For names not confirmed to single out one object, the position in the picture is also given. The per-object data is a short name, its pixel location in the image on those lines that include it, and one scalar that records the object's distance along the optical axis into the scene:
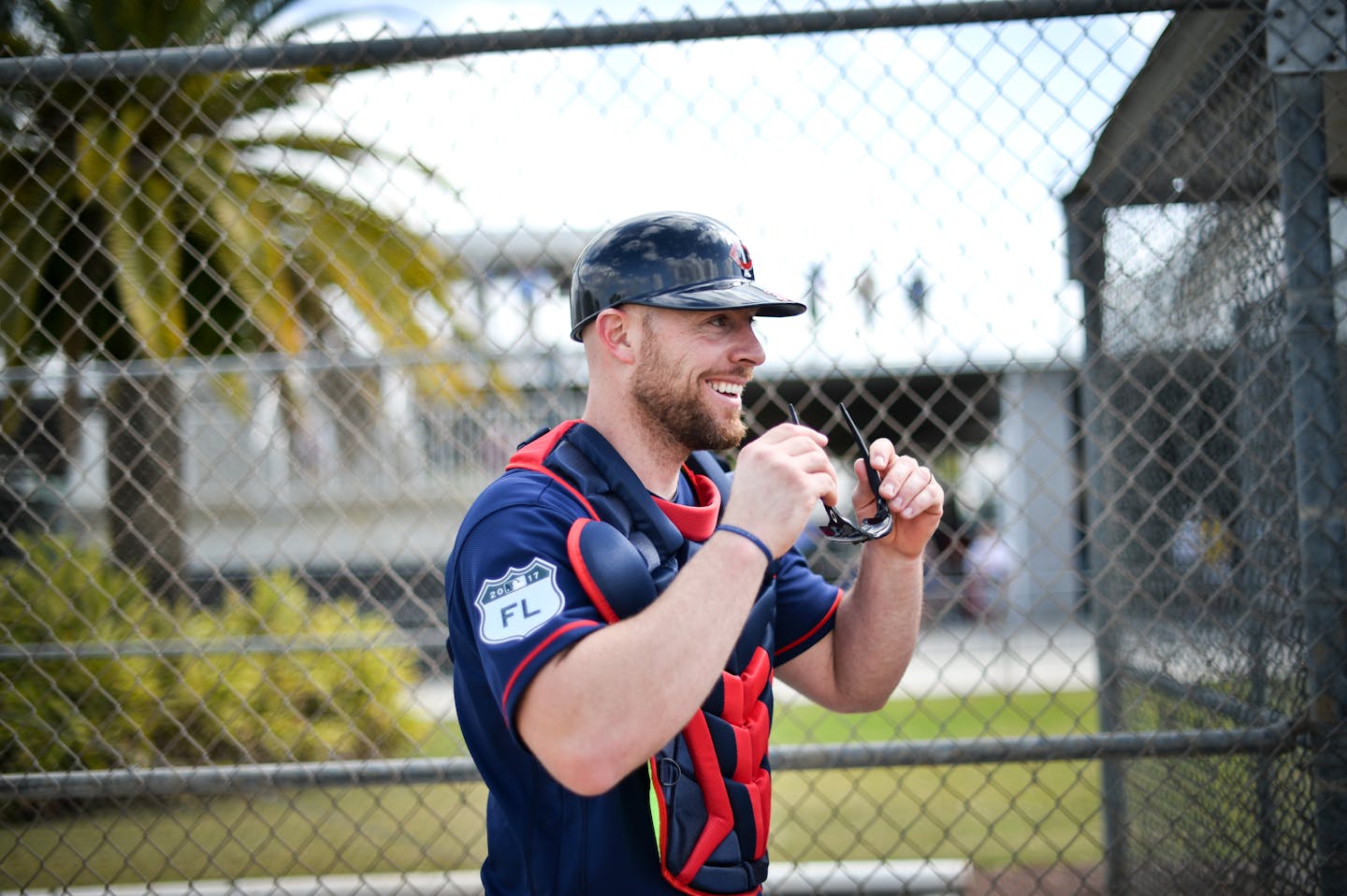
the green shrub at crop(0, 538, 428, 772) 5.46
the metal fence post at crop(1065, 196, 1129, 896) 3.54
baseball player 1.48
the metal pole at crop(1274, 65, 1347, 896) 2.66
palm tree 7.69
